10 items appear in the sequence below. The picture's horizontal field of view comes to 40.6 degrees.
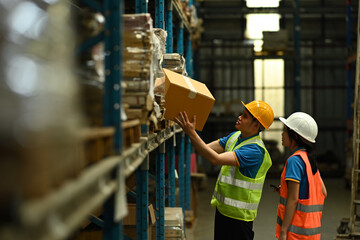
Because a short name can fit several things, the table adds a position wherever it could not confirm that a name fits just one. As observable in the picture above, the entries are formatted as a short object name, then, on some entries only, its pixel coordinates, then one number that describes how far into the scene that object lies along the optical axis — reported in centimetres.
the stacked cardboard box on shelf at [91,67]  202
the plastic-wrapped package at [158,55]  385
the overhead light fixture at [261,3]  1769
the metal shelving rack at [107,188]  120
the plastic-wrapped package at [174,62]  512
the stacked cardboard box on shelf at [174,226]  573
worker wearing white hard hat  433
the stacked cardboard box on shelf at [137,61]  311
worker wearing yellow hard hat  491
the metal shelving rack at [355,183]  760
